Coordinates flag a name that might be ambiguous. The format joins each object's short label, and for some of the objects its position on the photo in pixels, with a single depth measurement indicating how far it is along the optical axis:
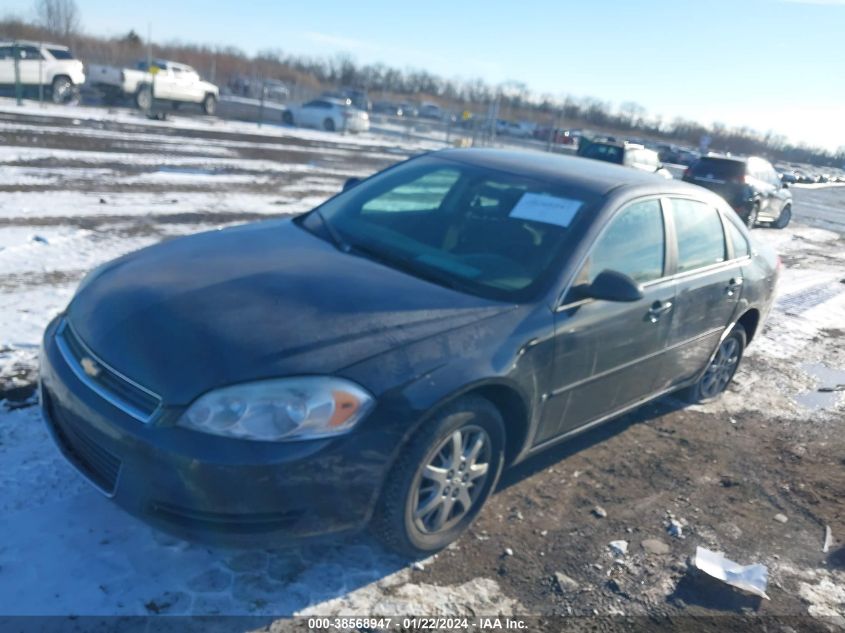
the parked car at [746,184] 16.56
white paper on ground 3.22
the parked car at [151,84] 26.22
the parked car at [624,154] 18.98
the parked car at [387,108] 58.30
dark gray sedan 2.55
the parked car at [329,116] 29.88
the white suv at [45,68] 22.12
